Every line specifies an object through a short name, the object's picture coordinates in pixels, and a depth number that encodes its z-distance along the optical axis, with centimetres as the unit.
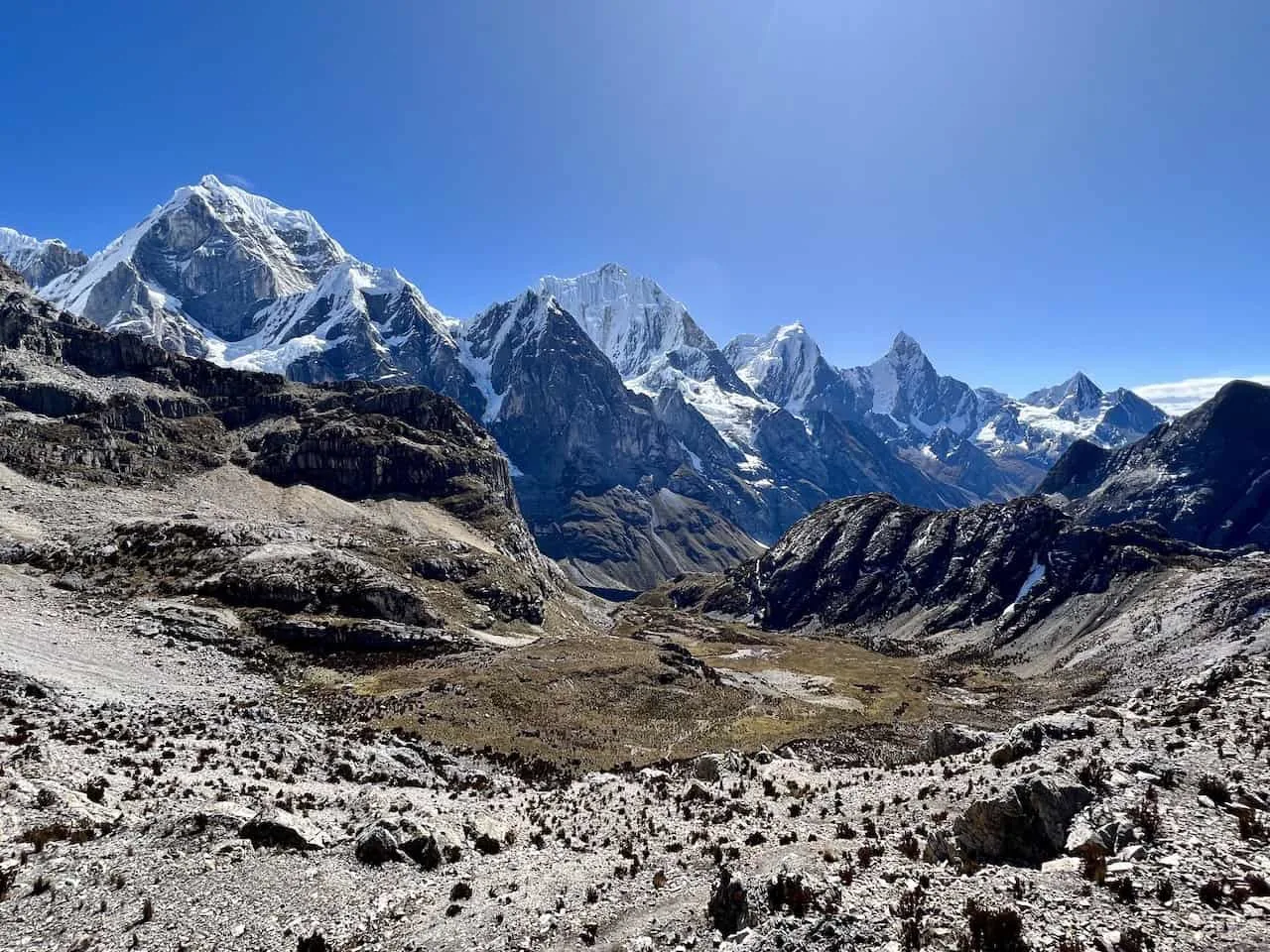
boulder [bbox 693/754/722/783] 4685
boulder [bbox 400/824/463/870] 2575
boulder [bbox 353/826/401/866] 2498
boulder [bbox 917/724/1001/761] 4697
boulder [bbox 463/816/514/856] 2847
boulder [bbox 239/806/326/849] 2531
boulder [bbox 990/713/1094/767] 3534
